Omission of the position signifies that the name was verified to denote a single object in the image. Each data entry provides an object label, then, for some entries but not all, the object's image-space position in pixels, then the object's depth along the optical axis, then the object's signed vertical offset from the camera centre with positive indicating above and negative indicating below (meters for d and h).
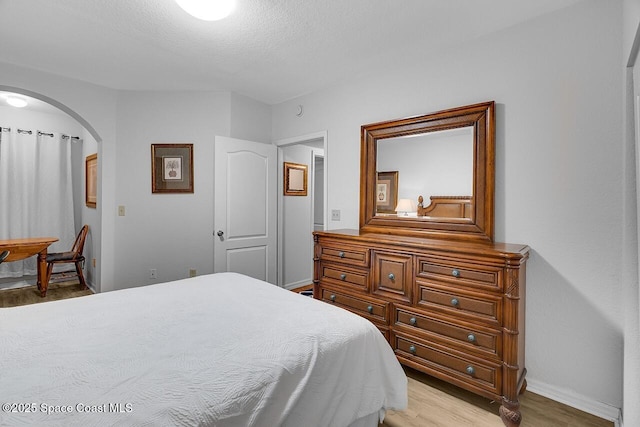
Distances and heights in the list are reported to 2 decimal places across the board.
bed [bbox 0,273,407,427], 0.86 -0.53
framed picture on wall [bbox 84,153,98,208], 4.38 +0.36
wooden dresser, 1.76 -0.63
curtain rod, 4.27 +1.05
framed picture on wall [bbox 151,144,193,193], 3.63 +0.45
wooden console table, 3.73 -0.55
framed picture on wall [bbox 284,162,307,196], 4.30 +0.41
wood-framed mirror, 2.24 +0.28
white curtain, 4.30 +0.21
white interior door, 3.52 -0.01
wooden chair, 4.13 -0.70
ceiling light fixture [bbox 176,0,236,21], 1.86 +1.22
